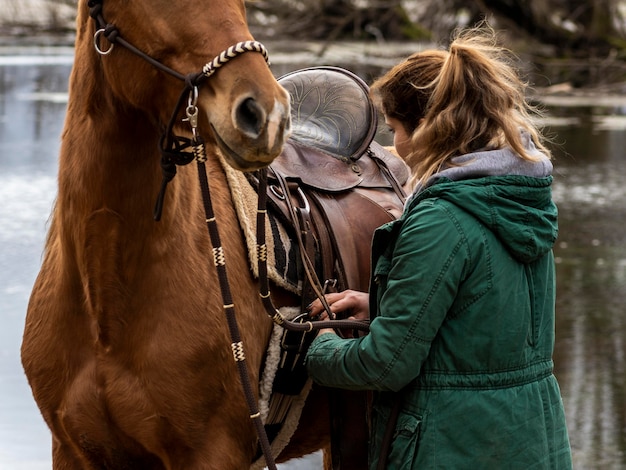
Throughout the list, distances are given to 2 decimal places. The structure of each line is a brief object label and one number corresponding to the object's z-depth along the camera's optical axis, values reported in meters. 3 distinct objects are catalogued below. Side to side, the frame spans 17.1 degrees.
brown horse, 5.10
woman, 5.18
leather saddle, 6.33
